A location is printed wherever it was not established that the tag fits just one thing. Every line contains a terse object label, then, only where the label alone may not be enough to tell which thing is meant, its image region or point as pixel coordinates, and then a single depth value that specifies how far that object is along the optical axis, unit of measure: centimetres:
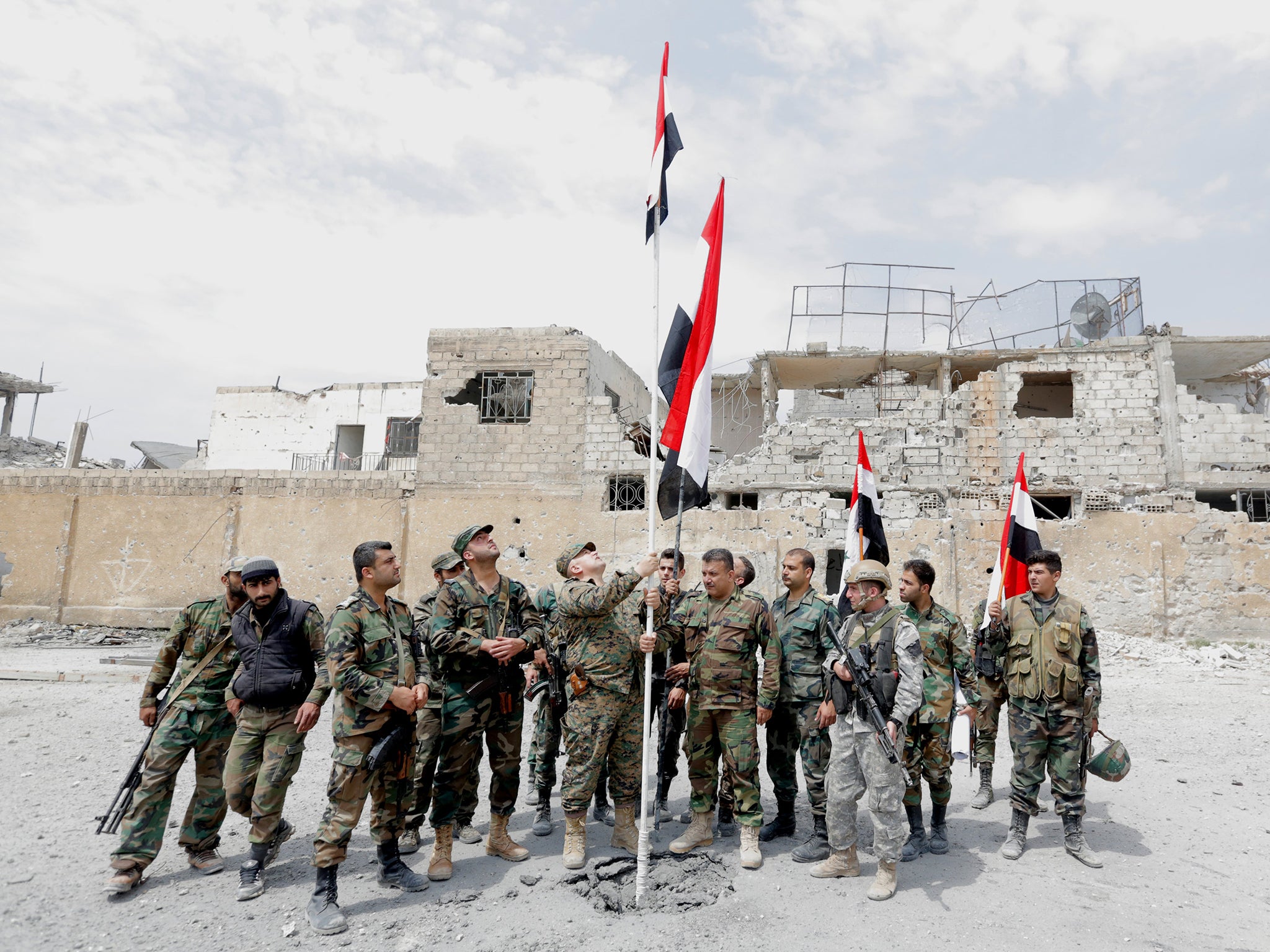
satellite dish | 1491
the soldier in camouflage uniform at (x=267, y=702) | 391
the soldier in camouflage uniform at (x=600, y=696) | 420
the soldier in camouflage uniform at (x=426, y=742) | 427
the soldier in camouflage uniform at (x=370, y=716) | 361
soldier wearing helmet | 391
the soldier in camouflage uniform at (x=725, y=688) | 427
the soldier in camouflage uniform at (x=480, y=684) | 418
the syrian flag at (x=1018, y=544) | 653
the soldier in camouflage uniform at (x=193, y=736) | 393
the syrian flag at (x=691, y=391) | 449
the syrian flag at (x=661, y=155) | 461
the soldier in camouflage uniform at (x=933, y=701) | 451
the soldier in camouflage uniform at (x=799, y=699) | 450
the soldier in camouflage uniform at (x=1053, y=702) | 434
